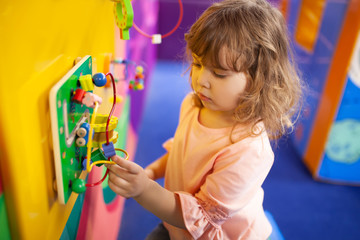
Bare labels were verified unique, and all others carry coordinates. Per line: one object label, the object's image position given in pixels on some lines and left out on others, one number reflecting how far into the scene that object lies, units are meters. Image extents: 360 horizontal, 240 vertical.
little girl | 0.63
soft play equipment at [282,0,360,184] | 1.59
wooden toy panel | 0.43
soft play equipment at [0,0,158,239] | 0.37
